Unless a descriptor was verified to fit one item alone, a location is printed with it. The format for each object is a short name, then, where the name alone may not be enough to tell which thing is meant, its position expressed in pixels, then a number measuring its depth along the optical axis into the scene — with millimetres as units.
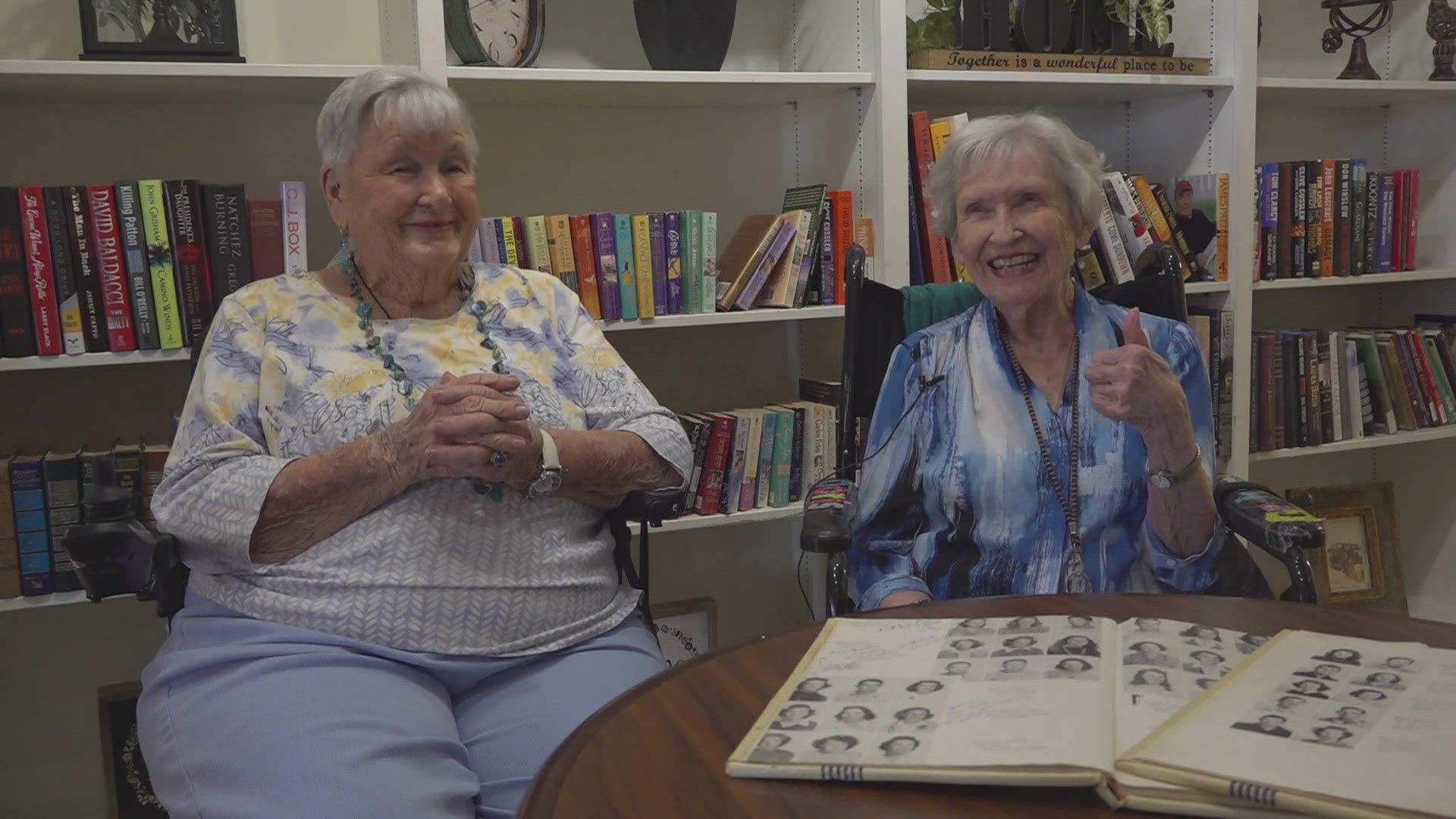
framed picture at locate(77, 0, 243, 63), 1985
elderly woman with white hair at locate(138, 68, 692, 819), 1350
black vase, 2375
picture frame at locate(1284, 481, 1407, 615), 3291
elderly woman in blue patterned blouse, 1599
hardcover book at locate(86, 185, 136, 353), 1997
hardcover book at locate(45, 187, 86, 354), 1976
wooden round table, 842
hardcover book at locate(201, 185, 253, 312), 2064
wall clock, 2230
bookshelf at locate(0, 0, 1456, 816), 2240
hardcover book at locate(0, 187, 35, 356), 1952
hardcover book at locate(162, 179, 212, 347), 2039
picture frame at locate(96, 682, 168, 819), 2273
